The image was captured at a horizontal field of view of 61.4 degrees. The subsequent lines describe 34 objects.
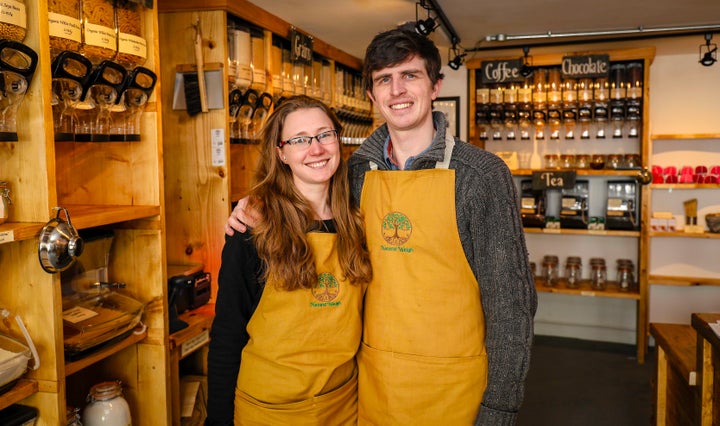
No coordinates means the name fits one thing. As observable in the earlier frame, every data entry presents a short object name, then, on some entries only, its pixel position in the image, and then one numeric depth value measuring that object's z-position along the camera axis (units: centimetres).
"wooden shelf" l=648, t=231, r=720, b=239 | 465
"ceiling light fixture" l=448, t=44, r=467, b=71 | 421
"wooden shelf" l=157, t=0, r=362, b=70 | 293
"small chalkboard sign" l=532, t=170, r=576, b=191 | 474
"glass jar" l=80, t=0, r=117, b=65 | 194
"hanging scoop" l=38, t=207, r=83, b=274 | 163
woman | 165
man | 162
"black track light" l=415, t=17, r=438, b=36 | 304
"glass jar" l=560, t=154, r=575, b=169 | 496
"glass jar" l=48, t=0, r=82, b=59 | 180
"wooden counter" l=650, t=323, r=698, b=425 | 243
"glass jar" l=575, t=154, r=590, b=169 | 495
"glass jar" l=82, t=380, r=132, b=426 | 204
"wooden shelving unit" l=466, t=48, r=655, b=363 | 466
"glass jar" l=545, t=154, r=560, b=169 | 501
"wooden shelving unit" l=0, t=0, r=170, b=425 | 168
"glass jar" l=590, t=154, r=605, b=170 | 483
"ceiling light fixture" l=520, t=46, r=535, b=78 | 450
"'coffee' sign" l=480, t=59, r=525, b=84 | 462
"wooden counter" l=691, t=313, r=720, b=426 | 204
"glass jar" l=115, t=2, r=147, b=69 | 207
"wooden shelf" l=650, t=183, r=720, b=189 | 464
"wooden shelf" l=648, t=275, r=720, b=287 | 477
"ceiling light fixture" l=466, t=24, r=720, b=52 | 394
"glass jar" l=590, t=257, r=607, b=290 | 498
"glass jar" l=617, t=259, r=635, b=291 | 490
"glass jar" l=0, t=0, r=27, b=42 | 153
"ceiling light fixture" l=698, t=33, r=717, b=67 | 402
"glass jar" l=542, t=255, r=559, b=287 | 503
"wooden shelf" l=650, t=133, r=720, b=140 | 458
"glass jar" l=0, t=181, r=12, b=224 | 163
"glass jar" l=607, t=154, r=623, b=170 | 477
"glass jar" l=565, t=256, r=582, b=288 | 503
